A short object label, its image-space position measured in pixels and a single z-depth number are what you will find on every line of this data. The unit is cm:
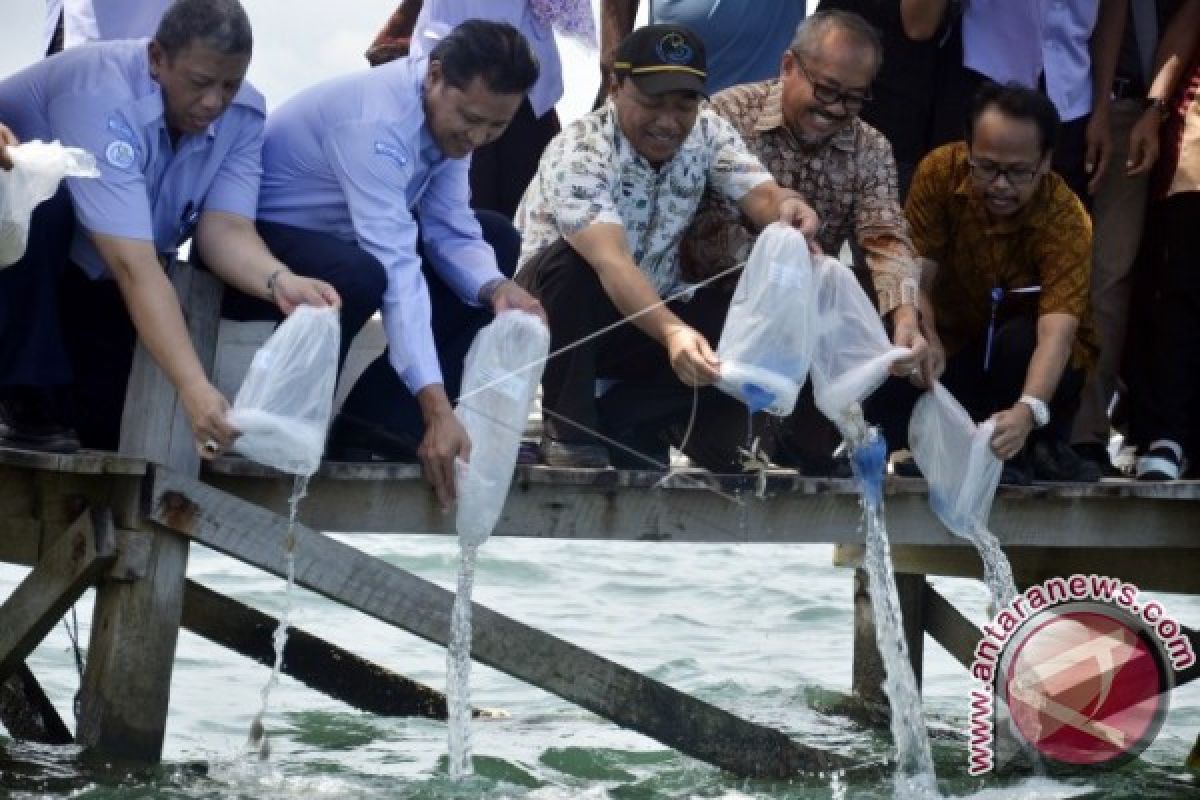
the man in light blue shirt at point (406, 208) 1283
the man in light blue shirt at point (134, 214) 1207
